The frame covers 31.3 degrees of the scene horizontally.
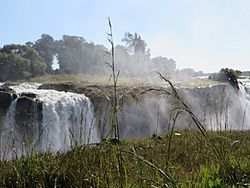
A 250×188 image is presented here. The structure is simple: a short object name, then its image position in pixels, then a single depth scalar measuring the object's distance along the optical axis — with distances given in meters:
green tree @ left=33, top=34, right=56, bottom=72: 90.00
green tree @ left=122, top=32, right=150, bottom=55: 103.38
